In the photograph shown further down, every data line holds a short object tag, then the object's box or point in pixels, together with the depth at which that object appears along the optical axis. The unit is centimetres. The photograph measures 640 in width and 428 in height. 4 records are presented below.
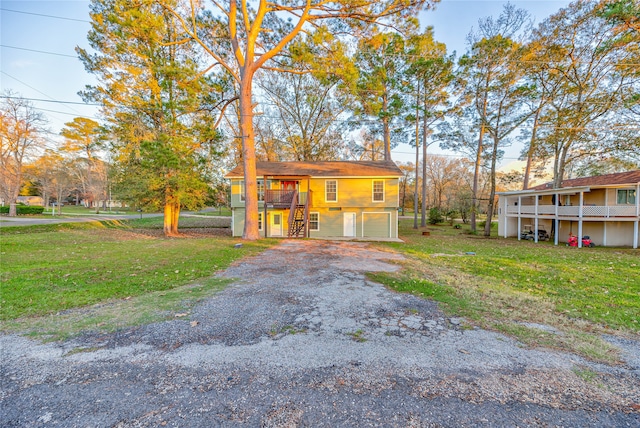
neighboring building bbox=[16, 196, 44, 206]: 4822
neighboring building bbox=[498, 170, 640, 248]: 1491
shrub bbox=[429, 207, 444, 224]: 2953
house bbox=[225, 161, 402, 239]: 1677
